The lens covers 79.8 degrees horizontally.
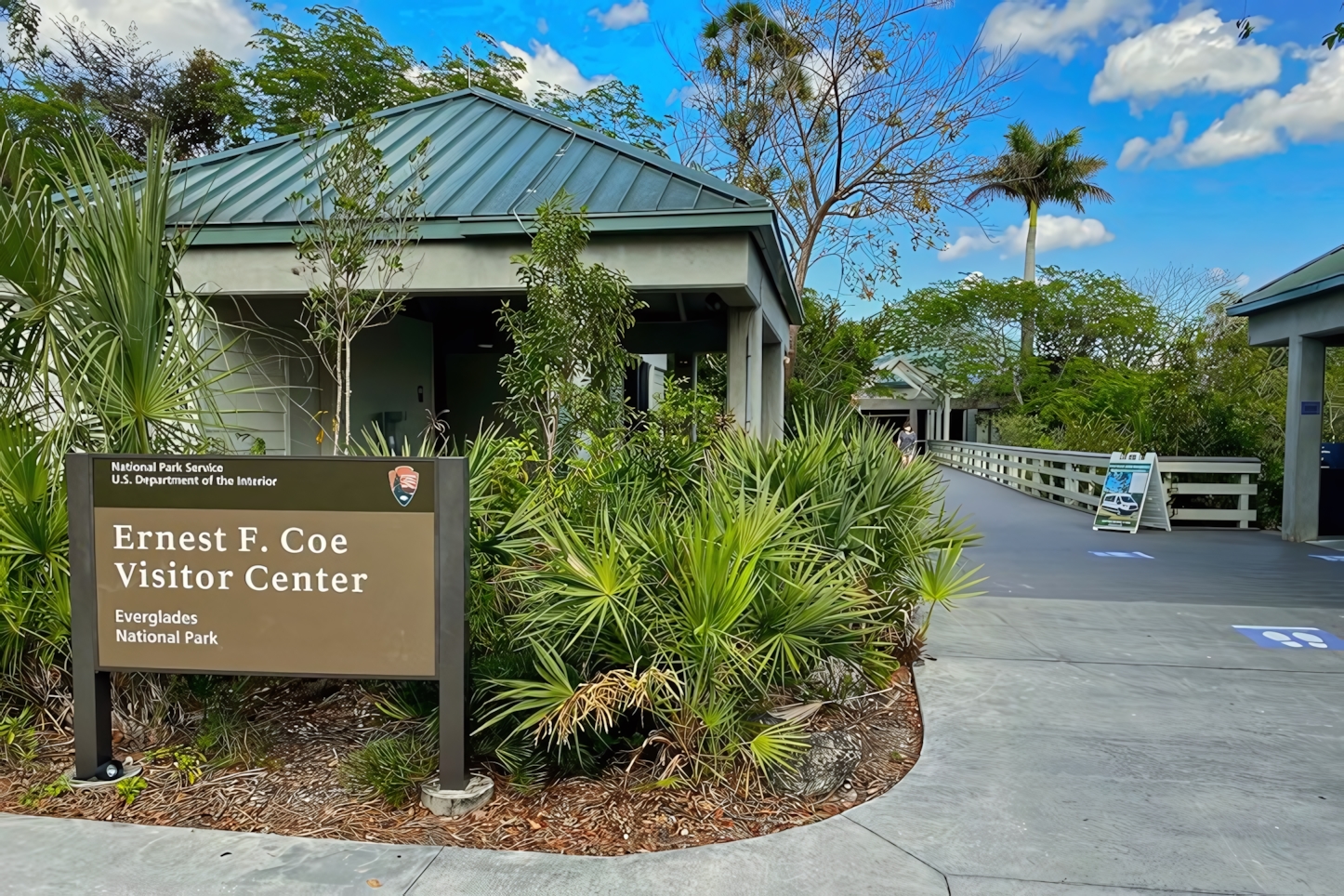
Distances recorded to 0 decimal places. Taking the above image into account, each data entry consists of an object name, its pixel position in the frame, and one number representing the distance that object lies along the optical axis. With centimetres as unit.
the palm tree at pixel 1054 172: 3766
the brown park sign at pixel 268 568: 362
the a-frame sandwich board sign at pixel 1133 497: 1233
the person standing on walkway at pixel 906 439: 1774
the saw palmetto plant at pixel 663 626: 364
